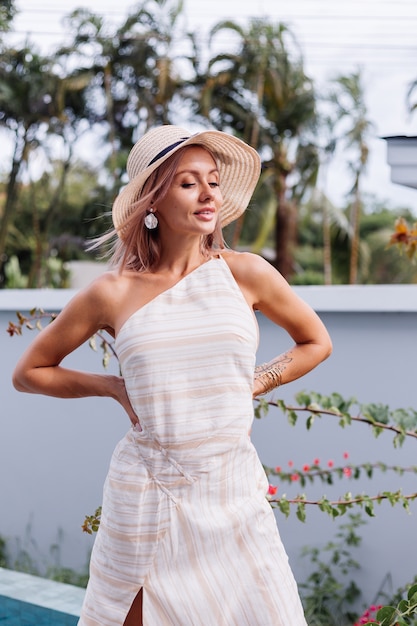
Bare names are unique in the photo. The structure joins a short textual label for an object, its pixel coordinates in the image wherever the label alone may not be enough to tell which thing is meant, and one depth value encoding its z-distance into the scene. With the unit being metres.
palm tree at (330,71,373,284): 24.02
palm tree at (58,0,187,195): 21.23
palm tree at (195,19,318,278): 21.31
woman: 1.93
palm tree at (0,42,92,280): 21.05
